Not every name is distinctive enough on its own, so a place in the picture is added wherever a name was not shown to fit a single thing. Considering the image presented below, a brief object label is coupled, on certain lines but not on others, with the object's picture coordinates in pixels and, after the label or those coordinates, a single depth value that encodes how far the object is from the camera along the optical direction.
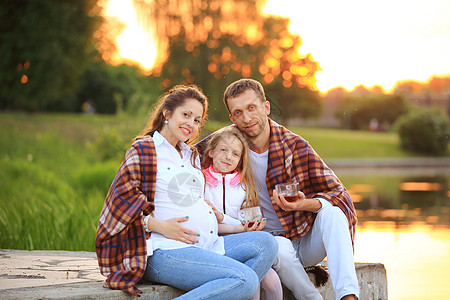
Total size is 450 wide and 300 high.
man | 3.52
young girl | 3.51
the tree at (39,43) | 17.38
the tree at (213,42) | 22.94
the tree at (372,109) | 35.72
